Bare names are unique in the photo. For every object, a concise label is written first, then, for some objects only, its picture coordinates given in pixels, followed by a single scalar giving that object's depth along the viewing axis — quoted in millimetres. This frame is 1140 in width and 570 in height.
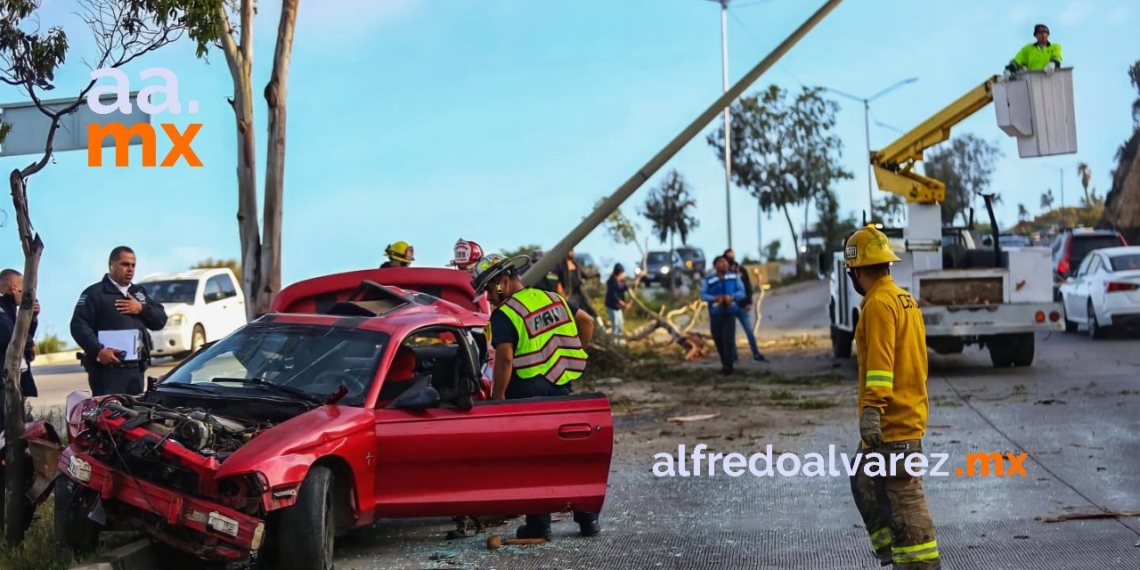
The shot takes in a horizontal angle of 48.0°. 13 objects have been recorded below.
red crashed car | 6141
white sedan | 20203
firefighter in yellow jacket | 5785
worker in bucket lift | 15250
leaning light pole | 14727
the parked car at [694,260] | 49500
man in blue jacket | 18188
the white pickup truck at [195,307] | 23025
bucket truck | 15406
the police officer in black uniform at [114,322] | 8789
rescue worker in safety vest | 7641
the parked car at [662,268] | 45500
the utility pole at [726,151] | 41344
